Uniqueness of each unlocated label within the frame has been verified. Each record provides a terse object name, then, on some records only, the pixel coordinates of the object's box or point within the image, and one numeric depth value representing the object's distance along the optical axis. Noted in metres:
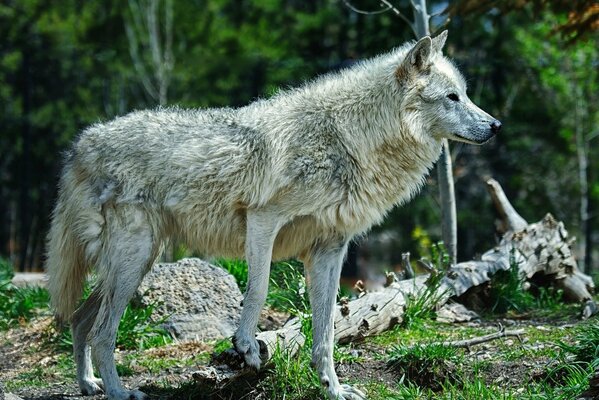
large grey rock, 14.61
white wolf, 11.01
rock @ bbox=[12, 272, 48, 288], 18.82
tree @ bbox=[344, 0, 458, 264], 16.44
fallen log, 11.80
